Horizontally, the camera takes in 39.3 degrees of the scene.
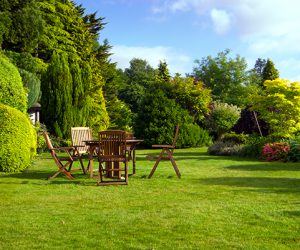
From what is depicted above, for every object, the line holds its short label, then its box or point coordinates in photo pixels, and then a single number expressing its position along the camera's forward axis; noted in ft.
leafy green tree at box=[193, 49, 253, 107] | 137.08
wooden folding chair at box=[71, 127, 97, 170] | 35.19
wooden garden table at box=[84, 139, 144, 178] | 29.99
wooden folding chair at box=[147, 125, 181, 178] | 31.27
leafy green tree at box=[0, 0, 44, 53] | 74.18
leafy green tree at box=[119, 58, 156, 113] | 131.33
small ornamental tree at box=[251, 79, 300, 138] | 49.70
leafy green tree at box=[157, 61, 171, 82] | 122.01
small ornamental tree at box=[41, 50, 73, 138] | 66.69
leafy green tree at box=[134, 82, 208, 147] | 73.87
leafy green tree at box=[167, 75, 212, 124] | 78.33
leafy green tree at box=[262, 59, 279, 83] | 118.62
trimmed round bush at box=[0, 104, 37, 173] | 34.09
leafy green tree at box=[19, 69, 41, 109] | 59.72
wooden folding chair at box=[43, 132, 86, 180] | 30.29
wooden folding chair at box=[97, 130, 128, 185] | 28.55
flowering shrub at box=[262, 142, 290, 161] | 46.62
